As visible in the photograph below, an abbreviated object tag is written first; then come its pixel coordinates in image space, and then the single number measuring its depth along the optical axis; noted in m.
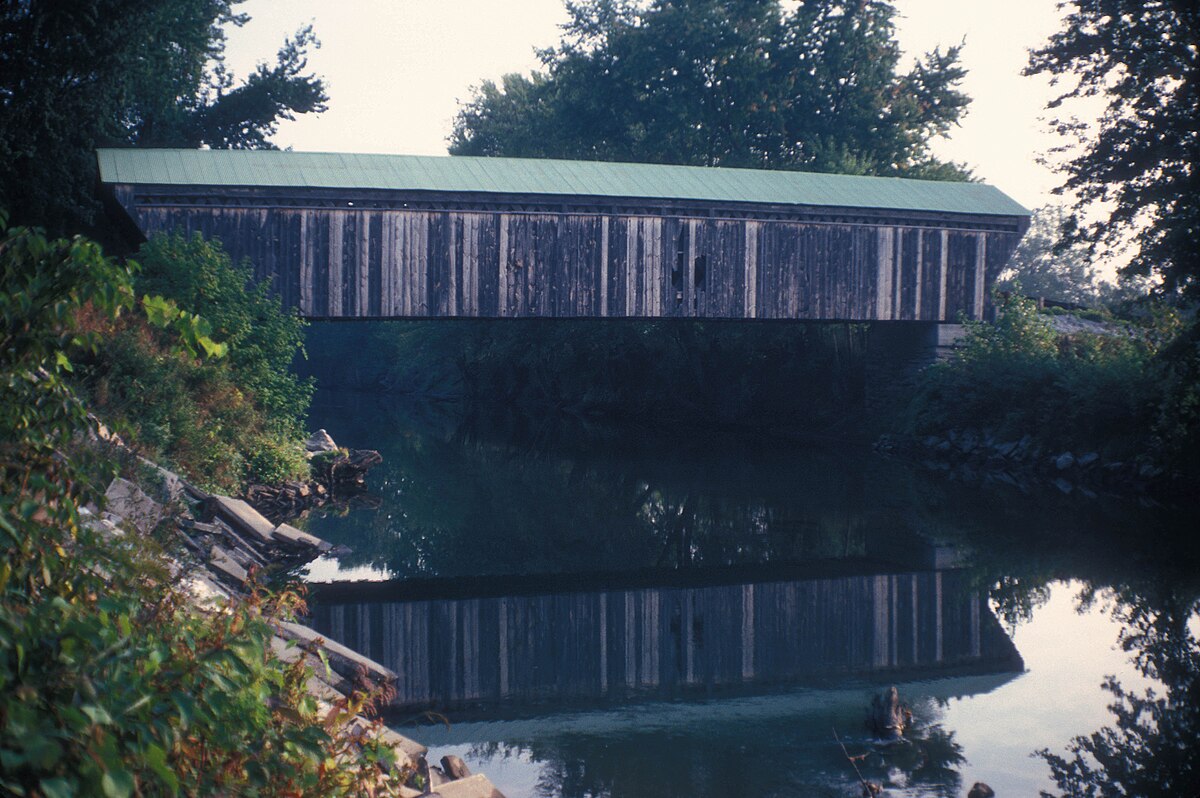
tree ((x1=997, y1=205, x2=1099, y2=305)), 53.44
